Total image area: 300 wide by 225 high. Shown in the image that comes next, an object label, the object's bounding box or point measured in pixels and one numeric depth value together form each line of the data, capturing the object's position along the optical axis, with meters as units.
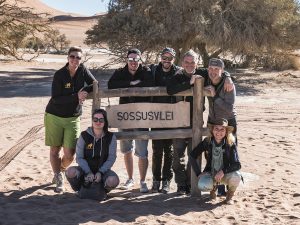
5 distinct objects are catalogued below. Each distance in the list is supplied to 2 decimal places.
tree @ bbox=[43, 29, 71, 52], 20.98
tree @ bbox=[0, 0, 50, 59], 20.59
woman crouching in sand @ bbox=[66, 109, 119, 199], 5.99
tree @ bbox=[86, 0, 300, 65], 19.89
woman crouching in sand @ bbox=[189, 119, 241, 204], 5.84
